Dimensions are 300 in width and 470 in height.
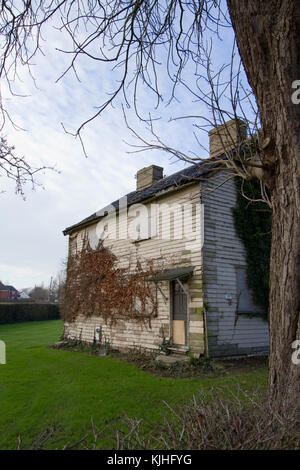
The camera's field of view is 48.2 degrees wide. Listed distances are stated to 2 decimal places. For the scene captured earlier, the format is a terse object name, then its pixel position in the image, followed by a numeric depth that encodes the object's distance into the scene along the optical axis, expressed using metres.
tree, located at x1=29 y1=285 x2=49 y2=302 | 73.44
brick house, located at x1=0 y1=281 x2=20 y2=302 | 65.83
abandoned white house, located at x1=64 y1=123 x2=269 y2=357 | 10.16
